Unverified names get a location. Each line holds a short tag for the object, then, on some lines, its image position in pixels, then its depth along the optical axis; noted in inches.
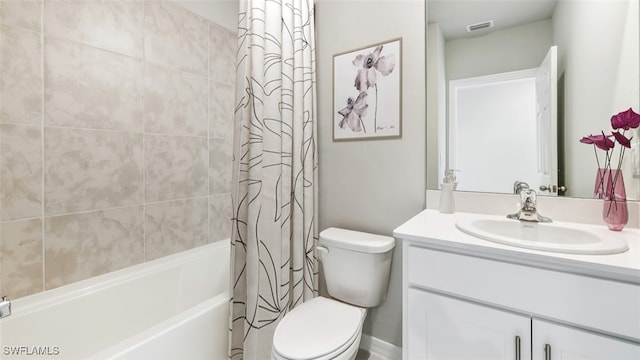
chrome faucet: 43.1
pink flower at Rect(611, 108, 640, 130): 37.1
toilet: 41.2
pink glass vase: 38.9
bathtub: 43.6
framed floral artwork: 58.2
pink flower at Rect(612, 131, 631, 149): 38.8
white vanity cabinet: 27.8
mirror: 41.8
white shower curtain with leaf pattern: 50.4
